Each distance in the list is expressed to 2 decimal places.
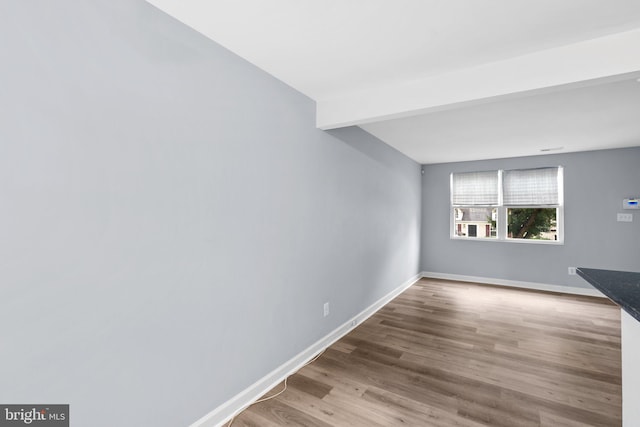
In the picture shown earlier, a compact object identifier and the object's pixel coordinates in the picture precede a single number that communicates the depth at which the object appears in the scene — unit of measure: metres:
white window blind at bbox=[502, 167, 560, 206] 5.24
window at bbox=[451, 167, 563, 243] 5.27
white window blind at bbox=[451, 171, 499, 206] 5.73
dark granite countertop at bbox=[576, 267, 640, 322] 0.97
